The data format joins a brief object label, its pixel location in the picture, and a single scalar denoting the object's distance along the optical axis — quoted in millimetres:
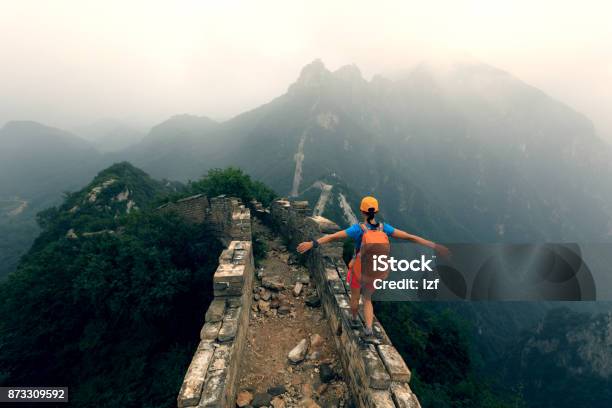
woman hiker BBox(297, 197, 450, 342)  4312
